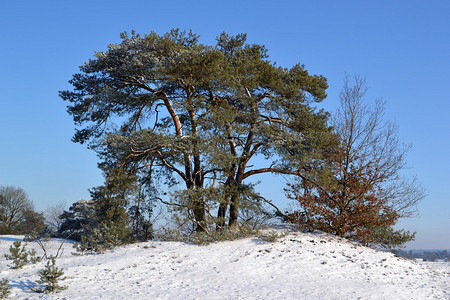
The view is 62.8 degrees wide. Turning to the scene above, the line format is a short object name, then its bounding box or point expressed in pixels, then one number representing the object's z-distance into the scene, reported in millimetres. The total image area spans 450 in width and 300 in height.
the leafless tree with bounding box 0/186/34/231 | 29391
